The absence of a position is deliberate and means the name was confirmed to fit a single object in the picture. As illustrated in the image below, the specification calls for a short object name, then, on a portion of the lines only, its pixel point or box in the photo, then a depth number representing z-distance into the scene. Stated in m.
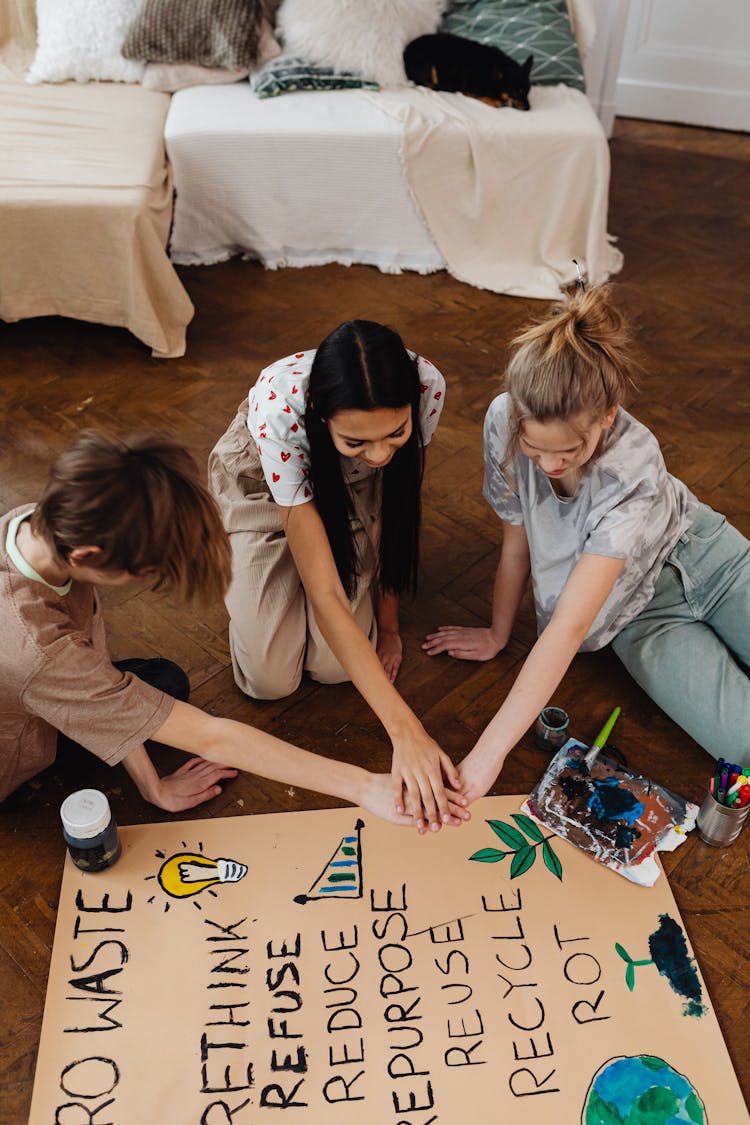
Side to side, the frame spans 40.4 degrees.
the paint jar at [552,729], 1.54
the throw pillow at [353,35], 2.67
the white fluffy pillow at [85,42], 2.73
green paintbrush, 1.51
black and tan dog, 2.69
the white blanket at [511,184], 2.61
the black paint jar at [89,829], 1.30
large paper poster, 1.16
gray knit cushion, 2.70
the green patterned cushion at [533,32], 2.80
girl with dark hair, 1.30
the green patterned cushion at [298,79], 2.70
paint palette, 1.40
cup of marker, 1.38
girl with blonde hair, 1.28
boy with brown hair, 1.12
